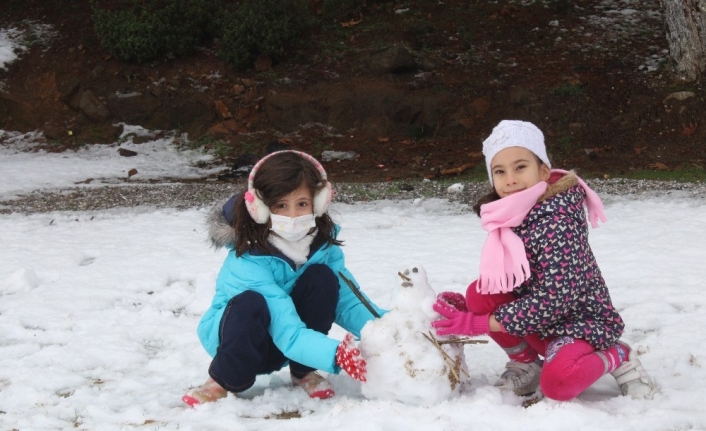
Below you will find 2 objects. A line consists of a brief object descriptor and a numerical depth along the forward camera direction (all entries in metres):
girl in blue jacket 3.25
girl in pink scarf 2.96
